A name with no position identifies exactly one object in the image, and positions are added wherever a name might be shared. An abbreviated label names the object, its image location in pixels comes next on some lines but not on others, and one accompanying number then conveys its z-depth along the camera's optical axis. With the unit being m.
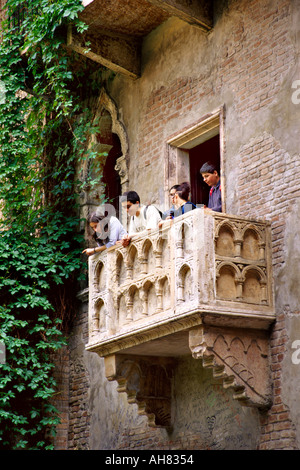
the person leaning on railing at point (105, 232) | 10.38
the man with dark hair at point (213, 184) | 9.91
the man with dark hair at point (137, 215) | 9.71
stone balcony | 8.81
